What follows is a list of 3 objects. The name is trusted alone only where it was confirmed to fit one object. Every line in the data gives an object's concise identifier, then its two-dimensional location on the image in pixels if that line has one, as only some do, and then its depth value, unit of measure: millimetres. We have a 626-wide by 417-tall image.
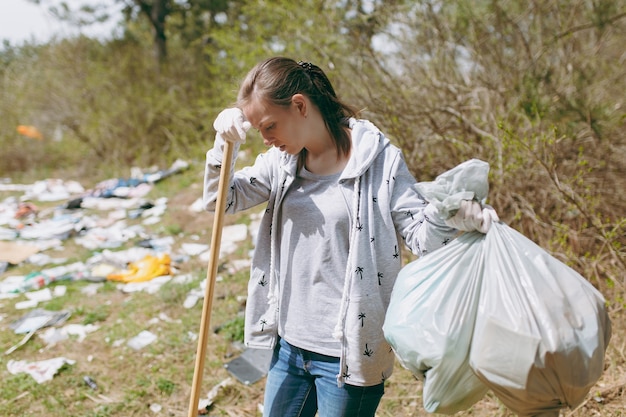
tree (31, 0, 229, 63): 10453
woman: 1487
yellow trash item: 4715
